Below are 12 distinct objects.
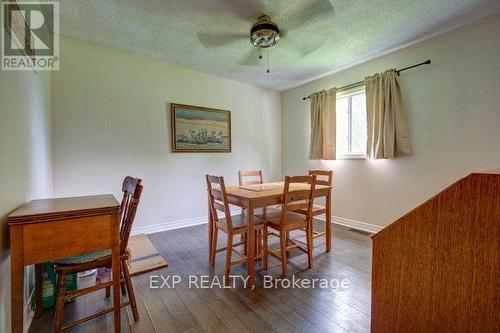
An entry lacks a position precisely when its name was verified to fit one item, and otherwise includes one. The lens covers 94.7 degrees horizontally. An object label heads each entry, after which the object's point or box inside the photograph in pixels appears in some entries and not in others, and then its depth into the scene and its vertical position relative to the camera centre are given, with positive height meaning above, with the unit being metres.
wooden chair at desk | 1.28 -0.58
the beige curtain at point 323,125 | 3.67 +0.62
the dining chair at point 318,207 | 2.54 -0.52
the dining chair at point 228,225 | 1.97 -0.56
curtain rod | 2.69 +1.15
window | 3.43 +0.58
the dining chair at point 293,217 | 2.06 -0.53
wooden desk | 1.05 -0.35
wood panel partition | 0.66 -0.33
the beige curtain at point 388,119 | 2.89 +0.55
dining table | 1.90 -0.32
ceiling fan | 2.09 +1.43
